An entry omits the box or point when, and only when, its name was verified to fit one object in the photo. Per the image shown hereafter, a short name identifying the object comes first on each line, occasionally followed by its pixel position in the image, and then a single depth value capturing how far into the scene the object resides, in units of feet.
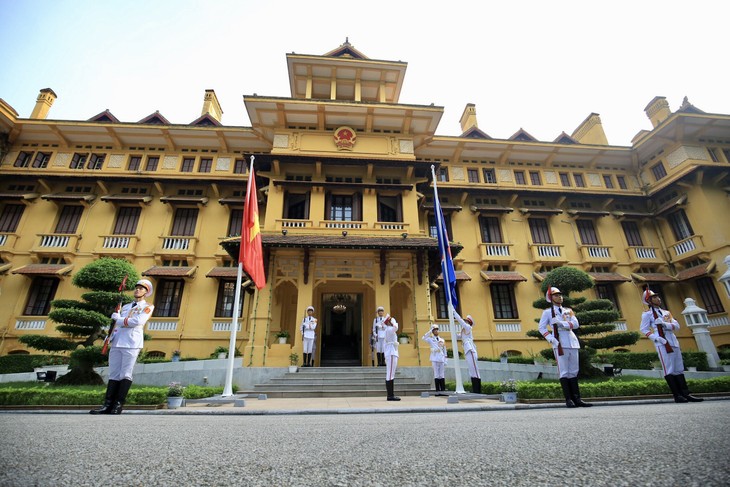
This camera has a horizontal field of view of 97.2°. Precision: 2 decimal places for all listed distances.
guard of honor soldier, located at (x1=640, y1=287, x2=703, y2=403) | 21.44
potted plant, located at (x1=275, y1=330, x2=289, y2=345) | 41.56
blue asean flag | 30.50
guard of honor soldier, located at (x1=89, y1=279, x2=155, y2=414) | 18.39
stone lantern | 39.06
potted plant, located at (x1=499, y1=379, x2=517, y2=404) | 22.26
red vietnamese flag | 29.43
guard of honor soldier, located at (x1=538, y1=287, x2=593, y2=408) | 19.36
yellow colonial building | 50.39
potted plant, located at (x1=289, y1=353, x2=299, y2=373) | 39.52
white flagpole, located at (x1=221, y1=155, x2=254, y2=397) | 25.89
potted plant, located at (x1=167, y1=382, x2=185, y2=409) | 21.53
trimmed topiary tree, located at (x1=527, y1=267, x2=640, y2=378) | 36.01
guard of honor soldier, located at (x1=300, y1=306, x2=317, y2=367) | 40.01
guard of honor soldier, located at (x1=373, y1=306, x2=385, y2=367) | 30.94
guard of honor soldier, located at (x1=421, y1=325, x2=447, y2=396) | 33.42
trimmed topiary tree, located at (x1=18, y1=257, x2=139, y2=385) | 31.96
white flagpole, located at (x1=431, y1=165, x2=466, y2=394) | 26.99
